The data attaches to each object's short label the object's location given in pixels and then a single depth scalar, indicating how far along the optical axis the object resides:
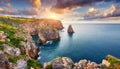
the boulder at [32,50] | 34.97
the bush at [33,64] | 22.63
